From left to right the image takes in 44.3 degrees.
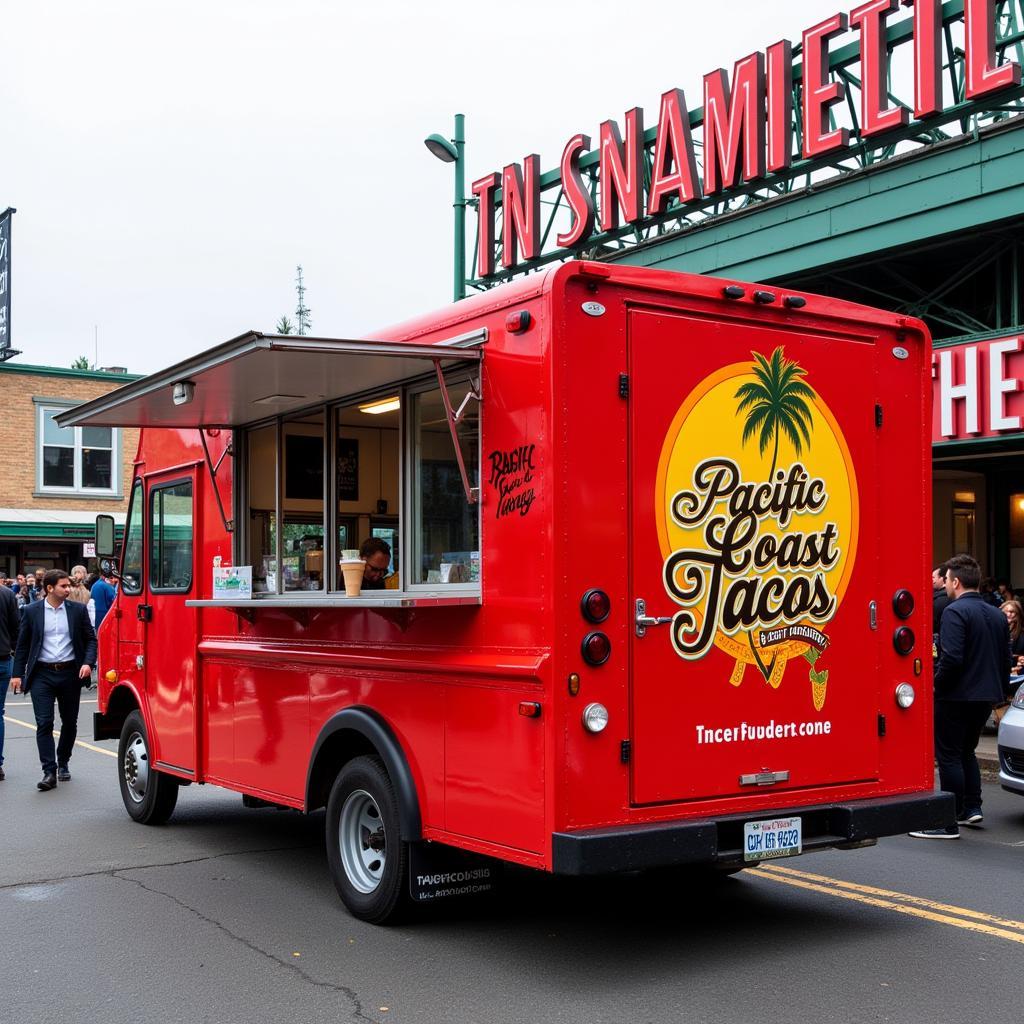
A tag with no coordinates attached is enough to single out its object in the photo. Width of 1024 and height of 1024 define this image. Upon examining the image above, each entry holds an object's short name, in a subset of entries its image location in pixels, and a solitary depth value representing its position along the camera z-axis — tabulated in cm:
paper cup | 677
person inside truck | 674
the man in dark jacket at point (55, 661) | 1089
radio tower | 6978
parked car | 859
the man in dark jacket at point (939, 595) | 1025
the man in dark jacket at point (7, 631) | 1141
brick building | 3203
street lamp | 2006
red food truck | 533
